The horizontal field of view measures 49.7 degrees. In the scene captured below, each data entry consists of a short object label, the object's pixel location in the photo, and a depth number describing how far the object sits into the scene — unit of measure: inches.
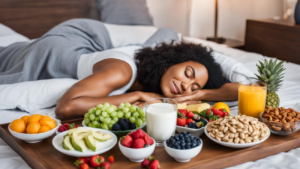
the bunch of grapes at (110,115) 47.1
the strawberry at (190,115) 49.7
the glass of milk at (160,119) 43.3
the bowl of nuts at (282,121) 46.7
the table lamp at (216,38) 143.2
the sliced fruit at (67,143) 39.7
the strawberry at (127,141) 39.1
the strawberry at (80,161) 38.2
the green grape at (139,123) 48.1
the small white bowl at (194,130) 46.2
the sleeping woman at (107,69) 64.9
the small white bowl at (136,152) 38.3
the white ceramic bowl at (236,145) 42.3
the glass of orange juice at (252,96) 54.1
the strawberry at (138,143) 38.5
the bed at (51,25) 69.8
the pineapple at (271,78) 57.2
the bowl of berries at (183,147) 38.4
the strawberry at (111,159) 39.5
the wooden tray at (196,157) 39.4
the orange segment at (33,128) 45.0
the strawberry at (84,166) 37.2
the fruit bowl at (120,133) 46.1
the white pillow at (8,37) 104.7
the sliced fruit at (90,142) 39.6
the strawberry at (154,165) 36.8
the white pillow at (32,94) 65.4
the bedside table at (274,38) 116.1
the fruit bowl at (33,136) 44.5
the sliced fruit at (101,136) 41.0
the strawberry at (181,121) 47.3
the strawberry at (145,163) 37.7
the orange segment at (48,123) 46.1
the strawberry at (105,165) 37.2
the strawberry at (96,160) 37.7
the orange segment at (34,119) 46.3
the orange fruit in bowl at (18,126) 45.8
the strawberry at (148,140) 39.4
